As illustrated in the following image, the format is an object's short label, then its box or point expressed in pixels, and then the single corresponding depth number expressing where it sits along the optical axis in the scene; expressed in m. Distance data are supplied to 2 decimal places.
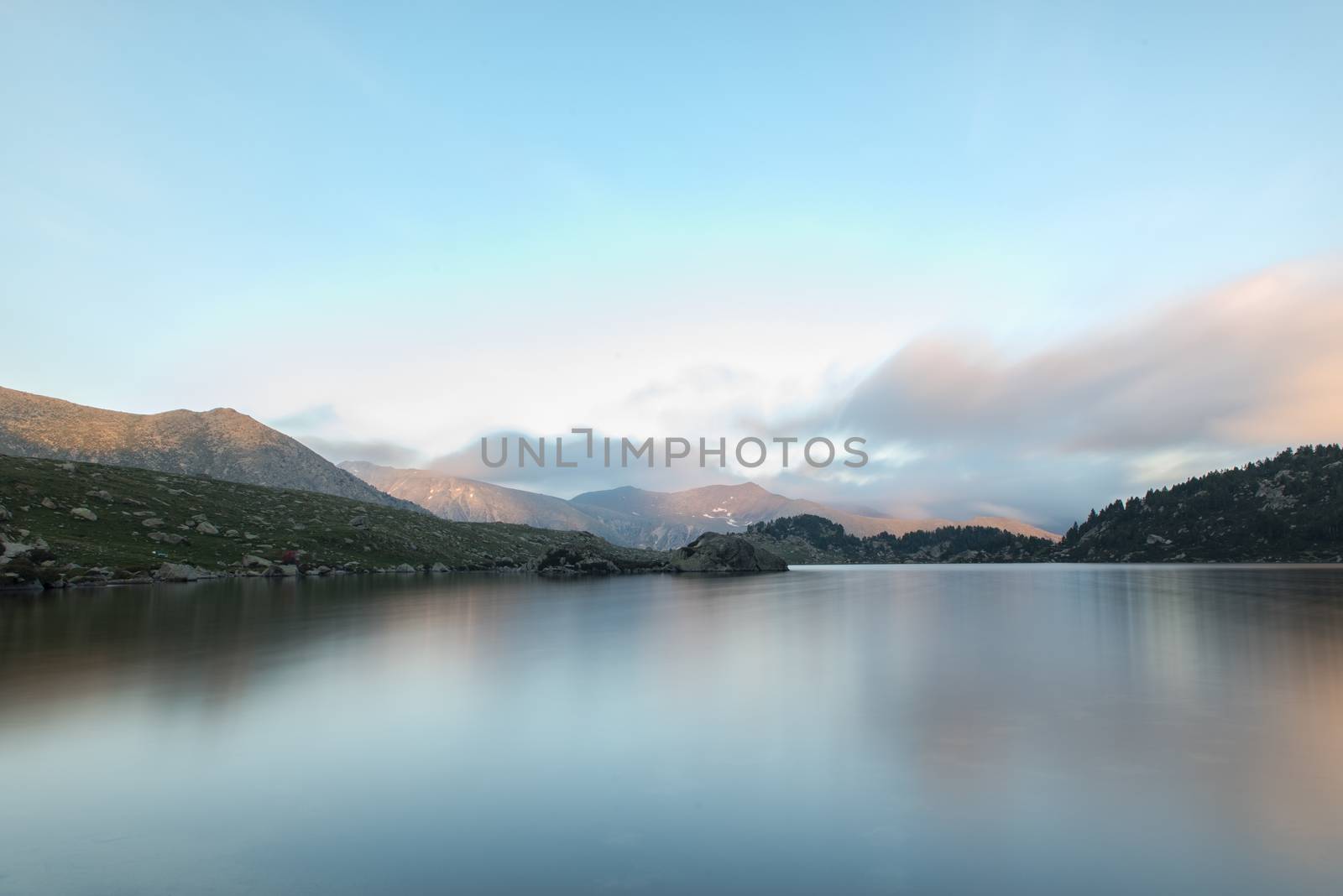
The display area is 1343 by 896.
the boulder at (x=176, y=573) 75.56
